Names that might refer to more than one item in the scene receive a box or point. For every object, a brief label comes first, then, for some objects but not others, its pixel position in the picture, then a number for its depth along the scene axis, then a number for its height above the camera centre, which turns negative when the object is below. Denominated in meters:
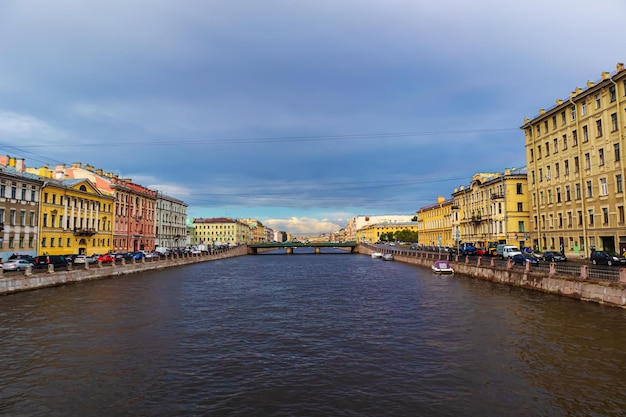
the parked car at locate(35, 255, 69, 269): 47.96 -2.12
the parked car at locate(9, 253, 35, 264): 50.13 -1.69
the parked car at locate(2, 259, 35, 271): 42.91 -2.24
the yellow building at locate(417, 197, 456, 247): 110.71 +5.47
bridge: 151.62 -0.89
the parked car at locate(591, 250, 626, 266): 38.14 -1.71
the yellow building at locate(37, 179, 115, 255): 63.19 +4.45
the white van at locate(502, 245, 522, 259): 53.95 -1.34
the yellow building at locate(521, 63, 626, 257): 46.06 +9.36
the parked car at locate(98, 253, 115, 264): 61.45 -2.35
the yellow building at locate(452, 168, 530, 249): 73.47 +6.28
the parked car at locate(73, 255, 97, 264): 57.06 -2.31
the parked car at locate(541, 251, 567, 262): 45.69 -1.81
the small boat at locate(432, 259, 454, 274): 56.12 -3.65
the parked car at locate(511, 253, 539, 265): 44.72 -1.96
